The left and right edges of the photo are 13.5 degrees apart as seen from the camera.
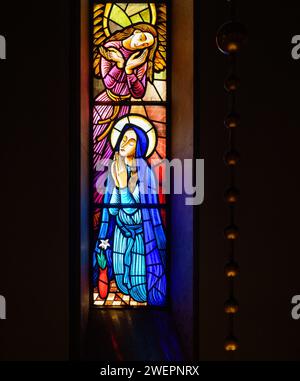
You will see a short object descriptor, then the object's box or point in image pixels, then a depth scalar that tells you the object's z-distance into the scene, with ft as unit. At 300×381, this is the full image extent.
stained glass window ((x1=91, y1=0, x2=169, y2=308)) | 26.92
